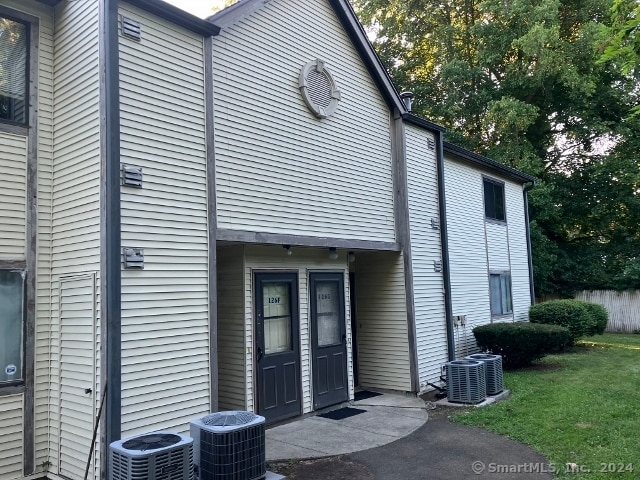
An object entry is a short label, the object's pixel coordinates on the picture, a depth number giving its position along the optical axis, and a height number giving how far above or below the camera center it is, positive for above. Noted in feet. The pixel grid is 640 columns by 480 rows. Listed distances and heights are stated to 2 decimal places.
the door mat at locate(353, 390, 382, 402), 30.48 -6.28
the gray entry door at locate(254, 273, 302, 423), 24.35 -2.54
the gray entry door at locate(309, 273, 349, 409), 27.20 -2.58
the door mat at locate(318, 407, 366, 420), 26.30 -6.30
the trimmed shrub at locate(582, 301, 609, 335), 50.29 -3.52
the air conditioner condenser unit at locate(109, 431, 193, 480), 13.70 -4.30
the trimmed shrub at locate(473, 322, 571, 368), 36.76 -3.87
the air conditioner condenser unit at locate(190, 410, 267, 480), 15.69 -4.64
